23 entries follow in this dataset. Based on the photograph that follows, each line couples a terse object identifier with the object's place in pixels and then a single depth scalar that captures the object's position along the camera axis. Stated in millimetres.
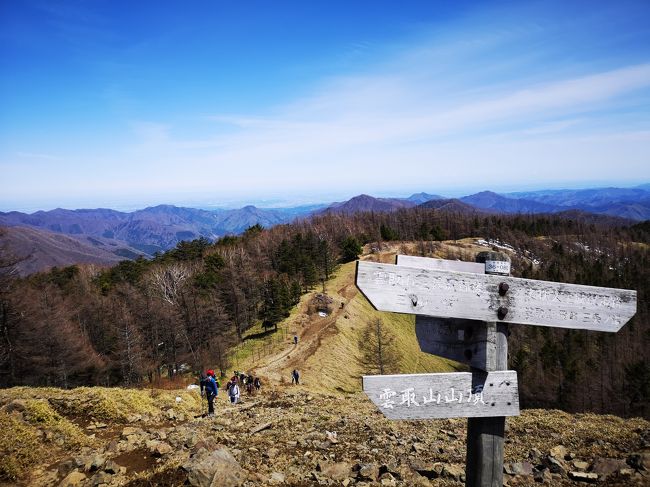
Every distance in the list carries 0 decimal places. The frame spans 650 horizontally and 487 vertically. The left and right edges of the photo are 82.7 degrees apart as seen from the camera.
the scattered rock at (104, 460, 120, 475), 7605
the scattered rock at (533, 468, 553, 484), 7547
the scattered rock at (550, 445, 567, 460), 8914
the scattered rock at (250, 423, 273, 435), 11250
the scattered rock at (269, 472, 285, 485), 7375
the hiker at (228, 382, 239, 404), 18344
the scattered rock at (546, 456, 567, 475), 7977
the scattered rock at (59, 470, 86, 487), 7297
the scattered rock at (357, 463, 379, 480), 7684
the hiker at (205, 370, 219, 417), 13906
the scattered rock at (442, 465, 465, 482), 7488
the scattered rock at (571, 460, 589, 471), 8028
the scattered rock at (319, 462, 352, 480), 7741
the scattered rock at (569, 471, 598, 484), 7367
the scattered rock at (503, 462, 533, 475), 8016
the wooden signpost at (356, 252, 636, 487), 3303
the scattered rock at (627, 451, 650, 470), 7449
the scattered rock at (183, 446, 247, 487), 6656
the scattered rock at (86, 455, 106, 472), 7907
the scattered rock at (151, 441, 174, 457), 8445
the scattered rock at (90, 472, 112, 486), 7200
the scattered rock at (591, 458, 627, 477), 7491
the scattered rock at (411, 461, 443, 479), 7785
